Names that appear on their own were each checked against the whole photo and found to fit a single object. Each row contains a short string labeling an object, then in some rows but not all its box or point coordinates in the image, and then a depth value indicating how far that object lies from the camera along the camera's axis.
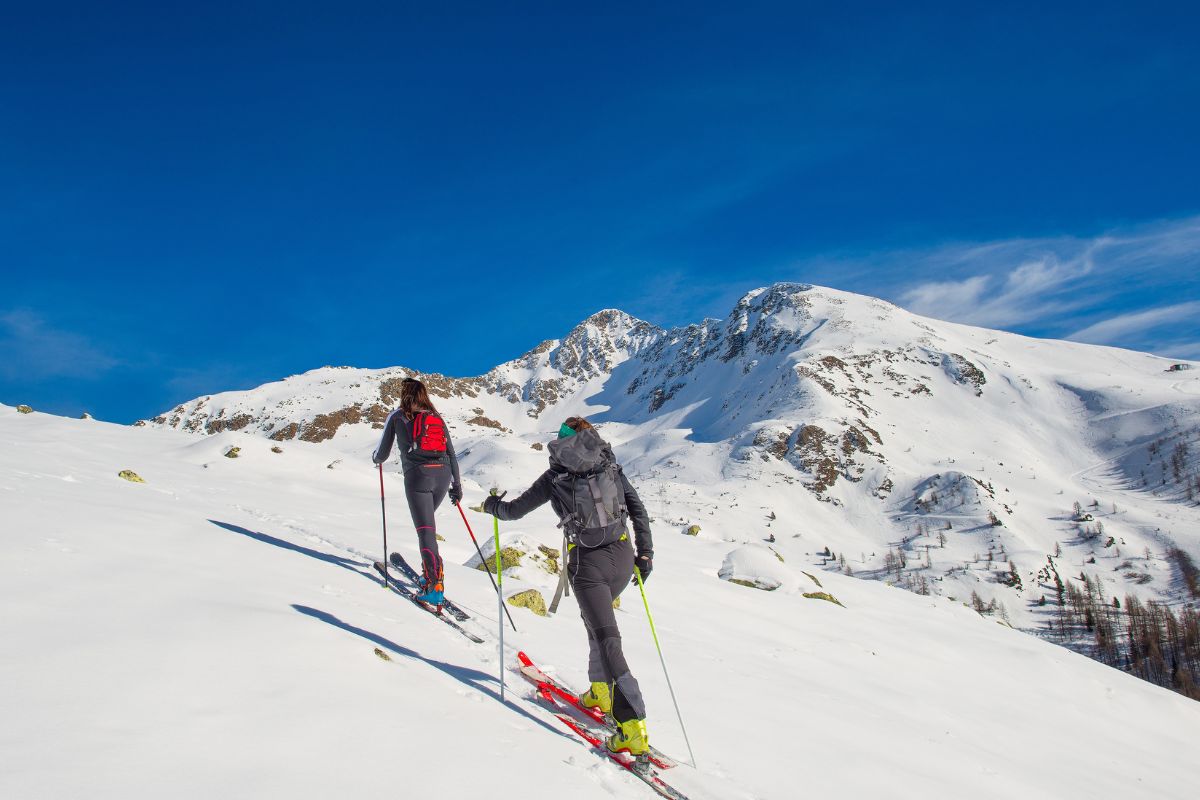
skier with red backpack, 10.24
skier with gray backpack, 6.82
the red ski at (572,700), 6.55
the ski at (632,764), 5.88
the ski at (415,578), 9.83
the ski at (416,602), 9.20
